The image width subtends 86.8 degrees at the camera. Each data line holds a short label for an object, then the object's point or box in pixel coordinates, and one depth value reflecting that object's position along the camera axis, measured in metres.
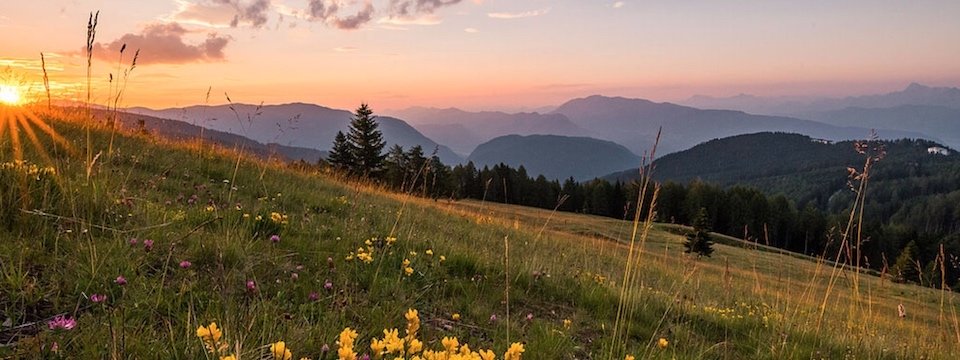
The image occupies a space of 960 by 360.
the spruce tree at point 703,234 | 32.68
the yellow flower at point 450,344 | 1.62
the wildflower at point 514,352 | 1.62
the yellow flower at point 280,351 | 1.42
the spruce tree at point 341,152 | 57.41
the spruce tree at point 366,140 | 56.84
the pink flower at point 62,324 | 2.35
